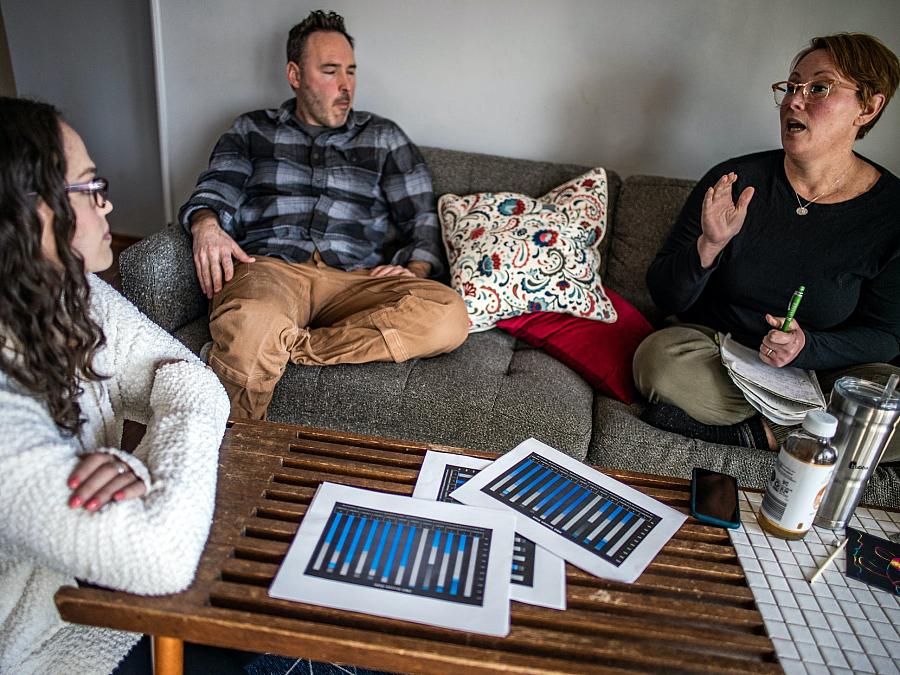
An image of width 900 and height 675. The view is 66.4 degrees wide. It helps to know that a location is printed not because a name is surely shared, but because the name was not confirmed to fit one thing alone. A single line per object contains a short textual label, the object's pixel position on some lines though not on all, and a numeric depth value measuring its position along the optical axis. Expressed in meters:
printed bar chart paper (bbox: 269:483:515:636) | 0.85
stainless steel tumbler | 1.06
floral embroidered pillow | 2.03
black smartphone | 1.10
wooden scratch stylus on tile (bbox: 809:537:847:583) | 1.02
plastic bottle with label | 1.01
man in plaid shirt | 1.83
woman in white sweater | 0.81
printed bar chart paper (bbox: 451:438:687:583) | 0.99
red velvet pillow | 1.88
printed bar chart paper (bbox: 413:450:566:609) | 0.90
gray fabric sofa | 1.66
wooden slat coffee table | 0.80
